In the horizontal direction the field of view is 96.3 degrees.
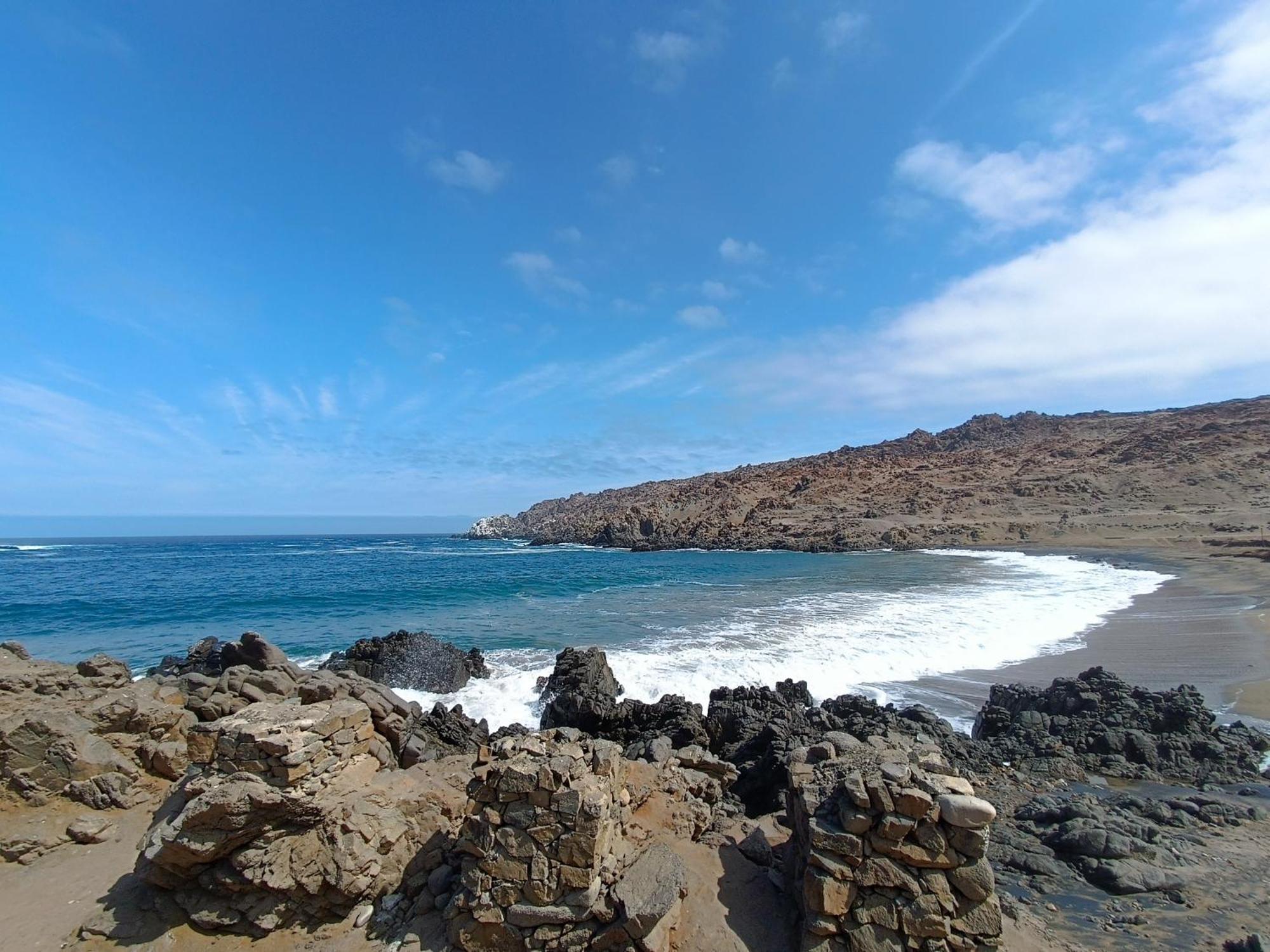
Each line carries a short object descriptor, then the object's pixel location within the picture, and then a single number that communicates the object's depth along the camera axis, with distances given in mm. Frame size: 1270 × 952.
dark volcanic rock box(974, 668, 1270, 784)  10102
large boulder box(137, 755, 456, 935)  5969
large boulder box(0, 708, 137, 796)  7945
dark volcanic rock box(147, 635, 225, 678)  16628
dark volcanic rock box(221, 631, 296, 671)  13508
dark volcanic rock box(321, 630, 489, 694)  17188
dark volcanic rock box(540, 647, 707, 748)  11695
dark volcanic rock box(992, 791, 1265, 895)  6754
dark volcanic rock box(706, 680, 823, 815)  9328
